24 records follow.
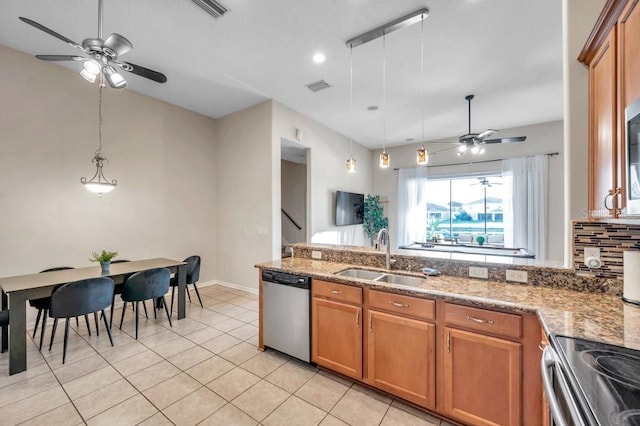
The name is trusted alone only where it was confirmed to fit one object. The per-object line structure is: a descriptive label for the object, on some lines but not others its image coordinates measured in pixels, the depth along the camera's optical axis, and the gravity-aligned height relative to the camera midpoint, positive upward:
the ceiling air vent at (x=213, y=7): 2.36 +1.89
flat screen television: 5.96 +0.17
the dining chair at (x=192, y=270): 3.73 -0.80
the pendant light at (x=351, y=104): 2.90 +1.93
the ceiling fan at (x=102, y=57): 2.05 +1.30
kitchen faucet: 2.49 -0.26
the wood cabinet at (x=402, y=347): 1.81 -0.94
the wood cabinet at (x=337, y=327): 2.14 -0.94
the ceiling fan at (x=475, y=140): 4.05 +1.20
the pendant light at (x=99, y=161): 3.69 +0.76
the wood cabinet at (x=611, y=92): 1.25 +0.66
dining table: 2.32 -0.69
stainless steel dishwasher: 2.41 -0.93
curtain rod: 5.42 +1.26
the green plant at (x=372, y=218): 6.99 -0.06
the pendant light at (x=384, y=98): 2.75 +1.93
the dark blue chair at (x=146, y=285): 3.01 -0.82
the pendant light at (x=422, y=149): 2.60 +0.65
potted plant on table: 3.08 -0.53
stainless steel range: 0.77 -0.55
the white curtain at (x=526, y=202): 5.46 +0.29
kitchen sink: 2.32 -0.56
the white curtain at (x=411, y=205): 6.80 +0.28
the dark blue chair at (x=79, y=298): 2.46 -0.81
